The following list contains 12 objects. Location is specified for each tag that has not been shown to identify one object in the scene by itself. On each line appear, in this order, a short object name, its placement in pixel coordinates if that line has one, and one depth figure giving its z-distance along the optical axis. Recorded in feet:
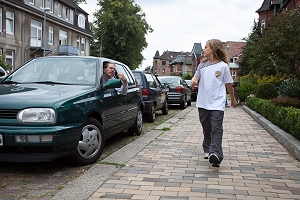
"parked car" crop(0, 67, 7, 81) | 31.60
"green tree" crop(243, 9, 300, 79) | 35.63
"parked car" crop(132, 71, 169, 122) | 33.18
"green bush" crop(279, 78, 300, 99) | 36.19
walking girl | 15.99
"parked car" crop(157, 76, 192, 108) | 52.03
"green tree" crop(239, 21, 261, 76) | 88.28
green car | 13.67
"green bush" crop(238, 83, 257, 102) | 64.59
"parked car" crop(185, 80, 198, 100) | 78.30
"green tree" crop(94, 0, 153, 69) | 172.86
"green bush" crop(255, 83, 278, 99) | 48.30
